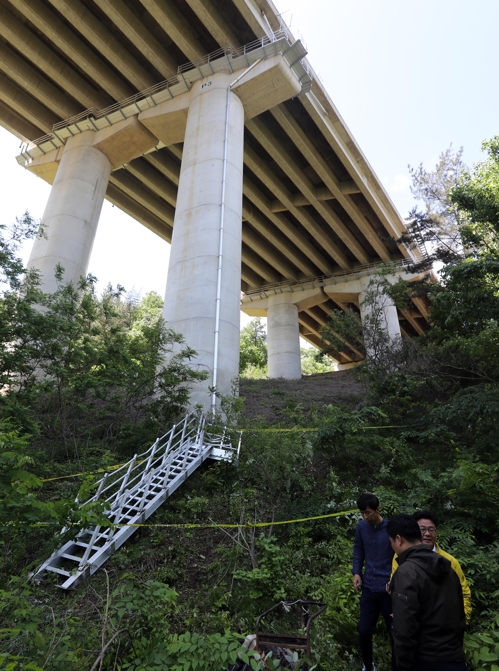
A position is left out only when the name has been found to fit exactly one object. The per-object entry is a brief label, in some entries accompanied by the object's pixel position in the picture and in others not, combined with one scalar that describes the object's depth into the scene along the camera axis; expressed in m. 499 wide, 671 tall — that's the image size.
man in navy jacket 3.14
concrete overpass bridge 11.86
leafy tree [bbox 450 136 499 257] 8.76
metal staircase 4.43
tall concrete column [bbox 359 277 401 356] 13.47
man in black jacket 2.11
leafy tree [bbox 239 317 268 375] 34.01
